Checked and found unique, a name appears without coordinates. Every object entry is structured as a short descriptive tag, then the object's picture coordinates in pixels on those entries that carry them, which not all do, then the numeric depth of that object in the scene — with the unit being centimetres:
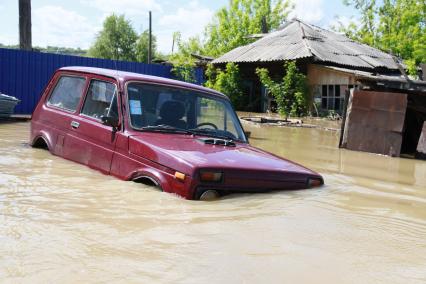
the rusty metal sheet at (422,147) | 1083
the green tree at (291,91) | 2177
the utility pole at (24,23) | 1792
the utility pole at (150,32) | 4131
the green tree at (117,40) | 6631
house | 2239
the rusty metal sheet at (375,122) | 1130
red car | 438
